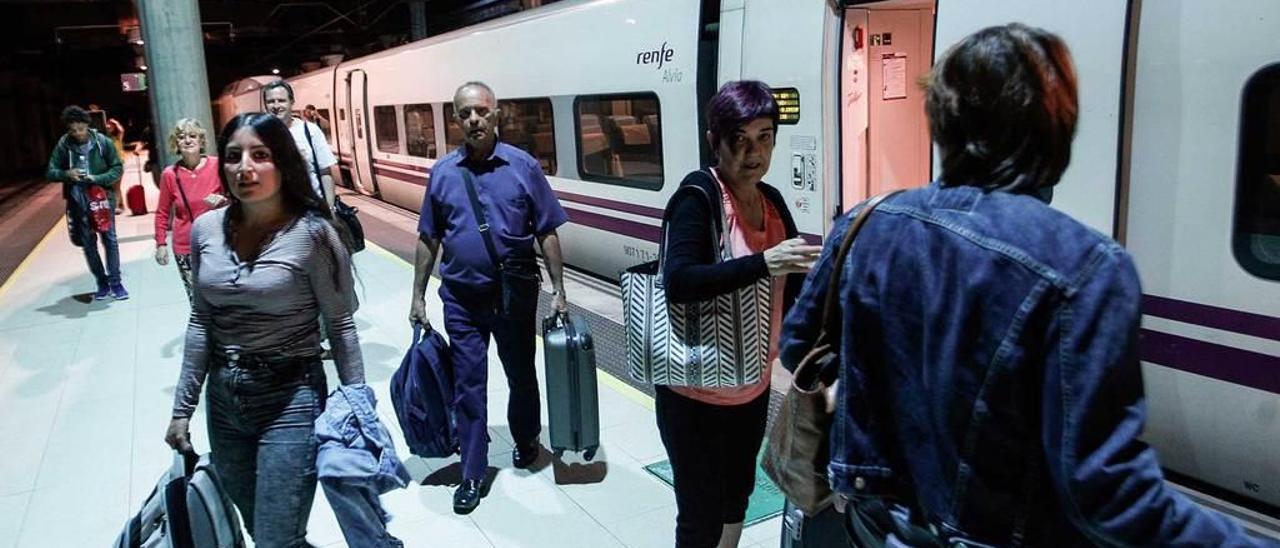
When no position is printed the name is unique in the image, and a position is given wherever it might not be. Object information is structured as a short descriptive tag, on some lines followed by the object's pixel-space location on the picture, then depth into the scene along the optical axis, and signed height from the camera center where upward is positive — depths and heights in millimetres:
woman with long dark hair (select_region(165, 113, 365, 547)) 2602 -566
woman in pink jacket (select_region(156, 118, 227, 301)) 5023 -306
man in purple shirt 3859 -558
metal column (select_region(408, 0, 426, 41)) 22350 +2300
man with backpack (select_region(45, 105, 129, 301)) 7672 -379
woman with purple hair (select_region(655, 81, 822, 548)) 2320 -398
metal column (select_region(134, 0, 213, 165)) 8109 +506
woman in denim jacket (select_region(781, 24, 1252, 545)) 1191 -332
